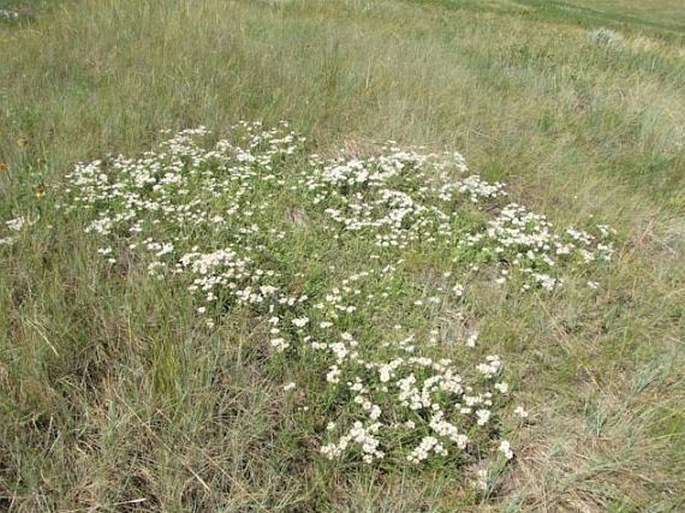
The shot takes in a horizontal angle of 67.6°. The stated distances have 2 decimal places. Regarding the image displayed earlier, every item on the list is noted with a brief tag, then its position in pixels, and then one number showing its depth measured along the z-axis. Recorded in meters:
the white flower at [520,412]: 2.45
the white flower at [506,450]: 2.28
